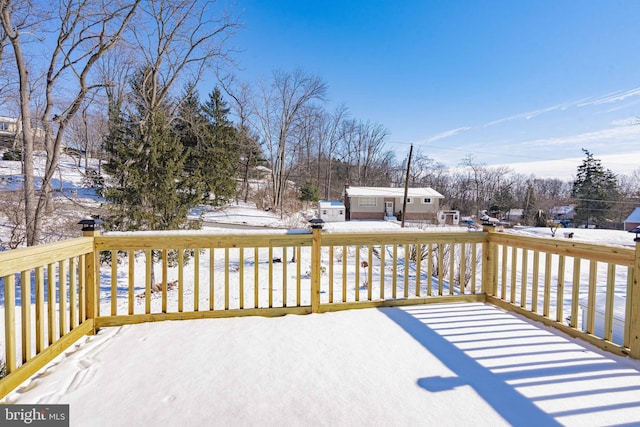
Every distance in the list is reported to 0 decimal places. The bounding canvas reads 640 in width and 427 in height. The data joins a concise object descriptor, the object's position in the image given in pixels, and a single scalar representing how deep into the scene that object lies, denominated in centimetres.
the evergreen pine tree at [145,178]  777
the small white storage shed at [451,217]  2261
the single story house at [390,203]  2416
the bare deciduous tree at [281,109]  2178
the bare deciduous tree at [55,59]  694
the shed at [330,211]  2228
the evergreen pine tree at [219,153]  1641
